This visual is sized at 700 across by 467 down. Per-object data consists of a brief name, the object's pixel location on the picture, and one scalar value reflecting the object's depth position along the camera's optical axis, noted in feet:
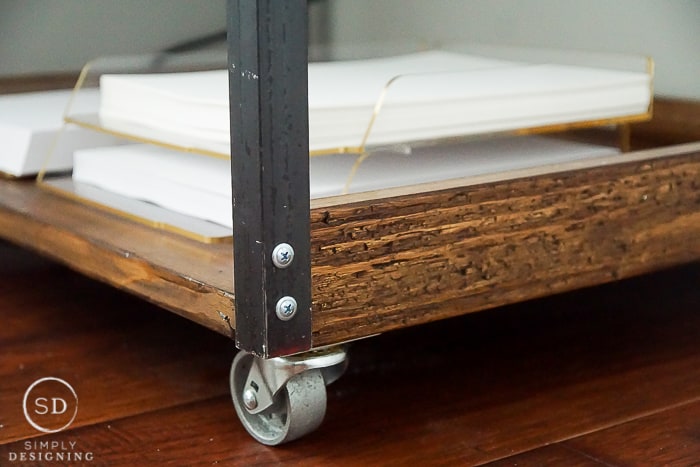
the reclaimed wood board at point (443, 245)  3.21
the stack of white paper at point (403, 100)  3.46
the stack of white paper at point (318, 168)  3.48
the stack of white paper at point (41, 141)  4.05
